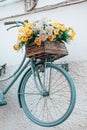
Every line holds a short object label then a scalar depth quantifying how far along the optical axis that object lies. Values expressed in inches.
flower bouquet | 131.0
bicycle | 136.5
